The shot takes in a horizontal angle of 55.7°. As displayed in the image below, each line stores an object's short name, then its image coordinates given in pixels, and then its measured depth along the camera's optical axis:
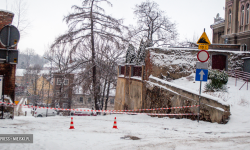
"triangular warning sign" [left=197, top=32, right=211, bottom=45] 10.73
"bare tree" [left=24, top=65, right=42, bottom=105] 45.75
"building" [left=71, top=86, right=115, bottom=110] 52.49
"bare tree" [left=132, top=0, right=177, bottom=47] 31.86
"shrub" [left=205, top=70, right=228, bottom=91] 13.64
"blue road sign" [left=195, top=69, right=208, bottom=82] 10.59
